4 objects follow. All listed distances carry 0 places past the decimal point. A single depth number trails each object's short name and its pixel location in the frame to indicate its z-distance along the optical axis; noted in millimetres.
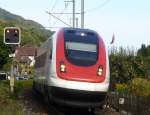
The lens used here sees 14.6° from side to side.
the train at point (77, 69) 19031
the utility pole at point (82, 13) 45375
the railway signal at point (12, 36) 24688
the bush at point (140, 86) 27555
